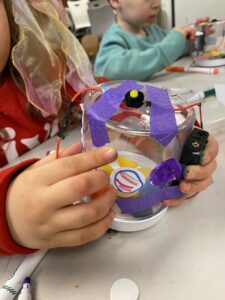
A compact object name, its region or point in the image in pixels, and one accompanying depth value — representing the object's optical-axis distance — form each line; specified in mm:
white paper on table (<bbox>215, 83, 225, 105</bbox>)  616
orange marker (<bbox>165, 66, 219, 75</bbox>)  784
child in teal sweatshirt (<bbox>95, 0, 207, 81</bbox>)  901
